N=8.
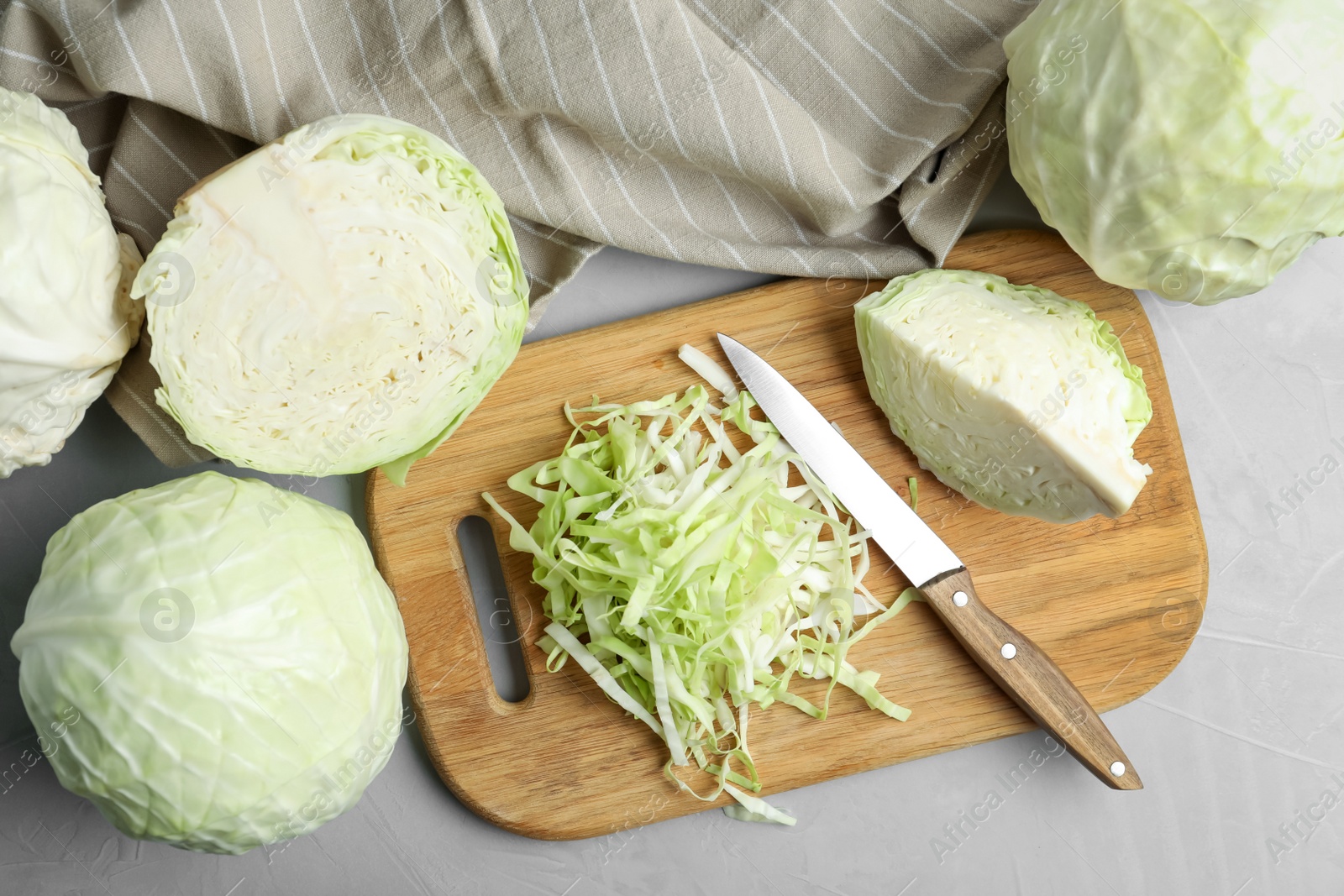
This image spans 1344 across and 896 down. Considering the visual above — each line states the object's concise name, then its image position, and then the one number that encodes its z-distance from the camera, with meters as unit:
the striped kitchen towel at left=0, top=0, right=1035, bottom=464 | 0.89
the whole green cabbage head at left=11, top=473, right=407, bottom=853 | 0.86
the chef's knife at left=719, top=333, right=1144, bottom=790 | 0.92
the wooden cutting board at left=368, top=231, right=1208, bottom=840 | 0.93
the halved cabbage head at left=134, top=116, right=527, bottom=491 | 0.86
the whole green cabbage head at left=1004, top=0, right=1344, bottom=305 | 0.87
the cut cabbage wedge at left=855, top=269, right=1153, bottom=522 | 0.90
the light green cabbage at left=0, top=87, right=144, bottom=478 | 0.85
